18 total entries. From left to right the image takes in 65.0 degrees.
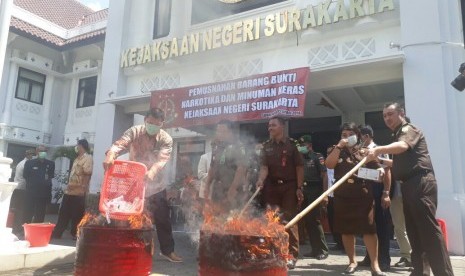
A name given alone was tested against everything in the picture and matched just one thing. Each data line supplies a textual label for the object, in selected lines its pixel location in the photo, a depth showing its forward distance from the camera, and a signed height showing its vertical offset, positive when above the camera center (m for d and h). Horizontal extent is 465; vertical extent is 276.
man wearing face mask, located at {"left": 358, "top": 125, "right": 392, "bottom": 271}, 4.22 -0.10
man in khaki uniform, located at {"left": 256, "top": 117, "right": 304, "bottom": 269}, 4.34 +0.33
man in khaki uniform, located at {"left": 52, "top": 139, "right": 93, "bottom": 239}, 6.45 +0.04
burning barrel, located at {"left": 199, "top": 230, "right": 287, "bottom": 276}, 2.41 -0.38
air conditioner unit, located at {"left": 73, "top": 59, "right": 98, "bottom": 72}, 15.95 +5.66
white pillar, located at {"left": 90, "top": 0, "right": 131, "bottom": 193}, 9.81 +3.07
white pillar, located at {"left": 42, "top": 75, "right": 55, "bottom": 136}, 16.58 +4.07
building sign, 6.98 +3.68
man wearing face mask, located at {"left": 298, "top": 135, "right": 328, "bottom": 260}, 5.07 +0.25
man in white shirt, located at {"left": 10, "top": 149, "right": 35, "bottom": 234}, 7.14 -0.13
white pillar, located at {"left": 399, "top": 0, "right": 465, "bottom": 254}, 5.52 +1.80
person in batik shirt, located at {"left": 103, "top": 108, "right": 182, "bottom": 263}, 4.18 +0.47
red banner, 6.73 +2.01
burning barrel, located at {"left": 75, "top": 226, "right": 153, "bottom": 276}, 2.78 -0.43
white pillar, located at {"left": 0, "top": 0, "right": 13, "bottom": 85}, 4.76 +2.22
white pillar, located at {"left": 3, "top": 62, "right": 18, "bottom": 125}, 15.25 +4.22
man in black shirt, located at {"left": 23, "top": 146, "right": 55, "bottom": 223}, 7.09 +0.12
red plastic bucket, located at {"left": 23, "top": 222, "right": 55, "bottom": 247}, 4.36 -0.48
